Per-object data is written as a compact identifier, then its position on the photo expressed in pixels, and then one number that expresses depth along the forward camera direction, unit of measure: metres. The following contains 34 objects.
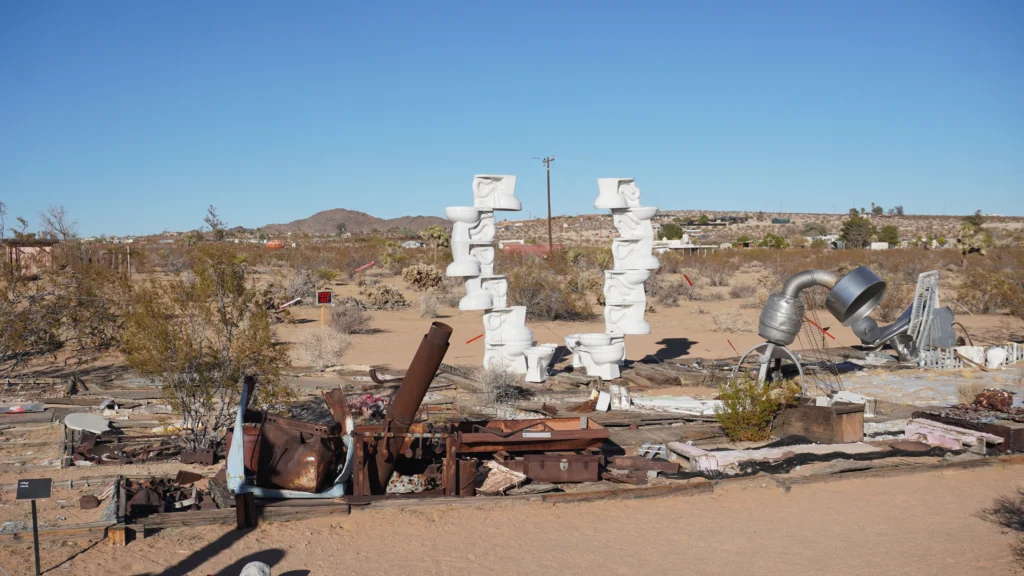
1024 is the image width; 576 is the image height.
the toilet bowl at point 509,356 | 15.41
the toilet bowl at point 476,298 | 15.15
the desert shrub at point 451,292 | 32.25
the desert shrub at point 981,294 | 28.20
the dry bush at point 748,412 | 11.48
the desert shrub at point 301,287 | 32.34
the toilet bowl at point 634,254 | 16.22
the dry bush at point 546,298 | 27.16
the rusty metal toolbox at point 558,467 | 9.35
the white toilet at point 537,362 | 15.21
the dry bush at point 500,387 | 13.66
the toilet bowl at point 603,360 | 15.33
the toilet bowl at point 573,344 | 15.85
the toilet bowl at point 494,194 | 15.33
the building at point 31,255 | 16.66
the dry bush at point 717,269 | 41.81
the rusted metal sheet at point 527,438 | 9.31
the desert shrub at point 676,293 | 32.56
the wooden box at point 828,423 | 11.24
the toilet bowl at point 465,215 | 15.28
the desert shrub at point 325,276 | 37.56
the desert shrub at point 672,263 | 45.12
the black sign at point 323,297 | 20.86
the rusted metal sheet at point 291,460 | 8.31
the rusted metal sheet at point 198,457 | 9.88
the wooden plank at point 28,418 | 11.63
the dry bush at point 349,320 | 23.98
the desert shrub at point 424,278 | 37.22
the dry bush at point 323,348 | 17.72
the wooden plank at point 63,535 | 7.13
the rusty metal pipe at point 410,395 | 8.80
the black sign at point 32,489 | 6.44
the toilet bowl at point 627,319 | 16.14
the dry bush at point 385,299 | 31.17
